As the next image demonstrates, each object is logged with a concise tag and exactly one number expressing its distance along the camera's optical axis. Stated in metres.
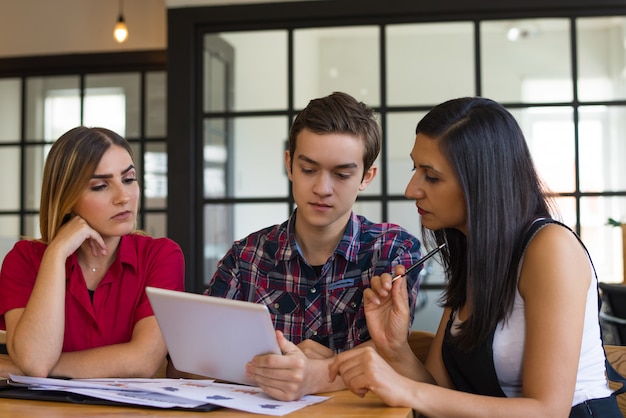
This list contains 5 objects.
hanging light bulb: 4.19
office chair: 3.03
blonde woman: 1.83
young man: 1.84
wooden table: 1.27
